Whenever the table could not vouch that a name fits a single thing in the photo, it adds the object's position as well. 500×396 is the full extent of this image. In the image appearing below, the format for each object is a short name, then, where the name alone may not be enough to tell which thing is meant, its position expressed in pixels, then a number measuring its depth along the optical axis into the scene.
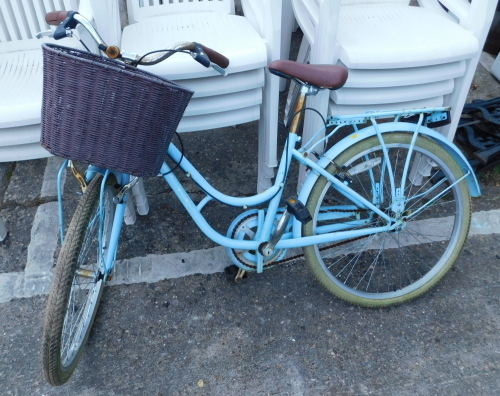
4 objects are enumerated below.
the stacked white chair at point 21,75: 1.77
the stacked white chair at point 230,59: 1.83
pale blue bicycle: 1.45
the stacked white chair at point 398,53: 1.87
